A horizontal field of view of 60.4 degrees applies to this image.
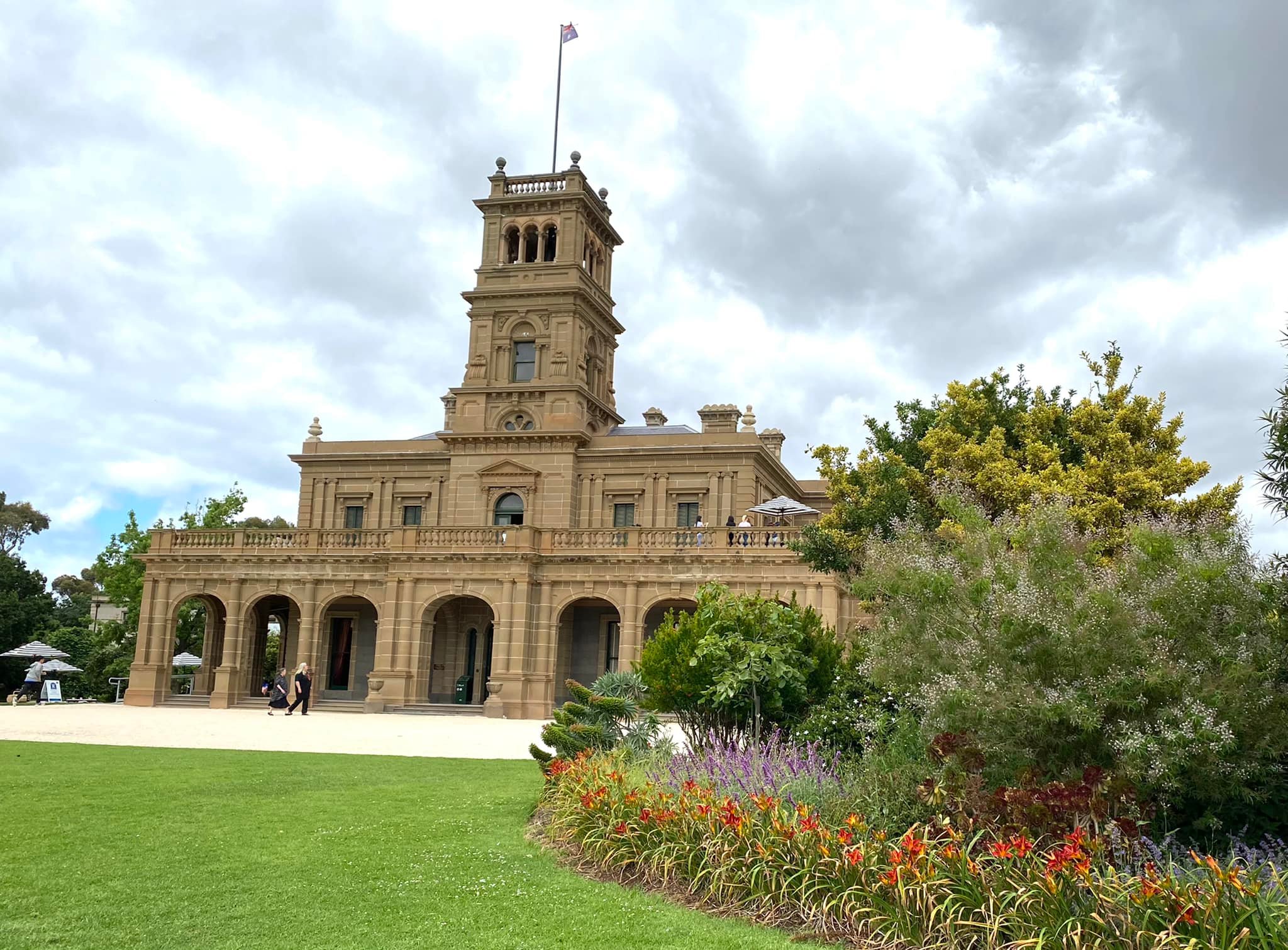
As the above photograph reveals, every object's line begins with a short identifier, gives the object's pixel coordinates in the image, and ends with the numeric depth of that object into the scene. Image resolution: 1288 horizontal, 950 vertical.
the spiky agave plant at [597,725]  13.71
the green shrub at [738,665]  15.51
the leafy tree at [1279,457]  9.29
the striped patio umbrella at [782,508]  36.31
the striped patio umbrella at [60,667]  40.81
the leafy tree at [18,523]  80.94
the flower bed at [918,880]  6.94
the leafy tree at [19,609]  50.28
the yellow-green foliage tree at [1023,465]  20.41
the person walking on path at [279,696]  34.28
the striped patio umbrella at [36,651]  40.56
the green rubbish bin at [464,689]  39.81
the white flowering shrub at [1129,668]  8.94
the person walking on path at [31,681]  39.25
